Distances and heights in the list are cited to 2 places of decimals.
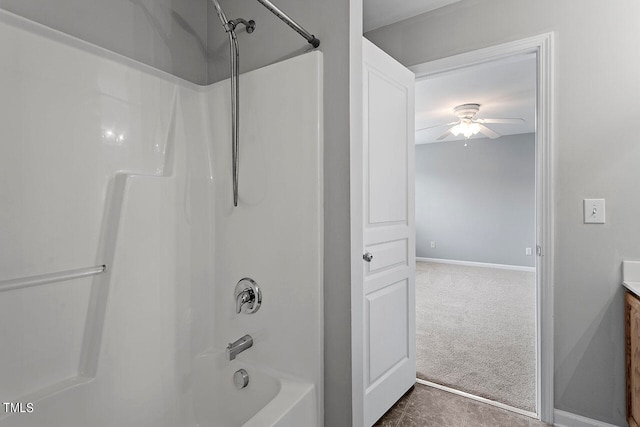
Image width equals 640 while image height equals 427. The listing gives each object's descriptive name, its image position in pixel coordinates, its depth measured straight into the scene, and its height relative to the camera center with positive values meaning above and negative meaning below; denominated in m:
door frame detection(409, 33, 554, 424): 1.79 -0.04
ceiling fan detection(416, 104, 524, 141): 4.26 +1.17
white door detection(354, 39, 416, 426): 1.72 -0.13
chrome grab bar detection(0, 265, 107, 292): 1.06 -0.23
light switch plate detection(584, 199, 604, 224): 1.69 -0.02
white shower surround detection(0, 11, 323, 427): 1.10 -0.10
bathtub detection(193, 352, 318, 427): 1.17 -0.77
